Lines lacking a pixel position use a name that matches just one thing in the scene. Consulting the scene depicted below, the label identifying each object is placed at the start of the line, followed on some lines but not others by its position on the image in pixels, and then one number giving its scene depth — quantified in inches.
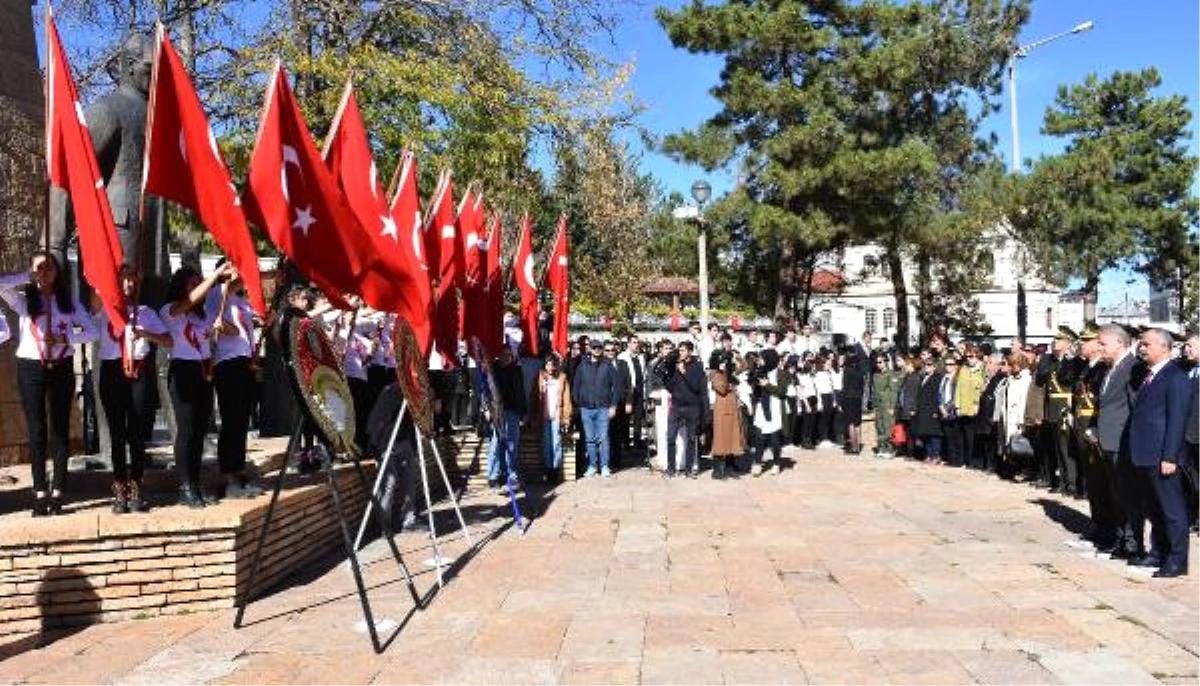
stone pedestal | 351.3
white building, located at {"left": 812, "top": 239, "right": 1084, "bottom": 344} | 2696.9
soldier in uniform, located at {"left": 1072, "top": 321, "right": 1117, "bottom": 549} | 314.5
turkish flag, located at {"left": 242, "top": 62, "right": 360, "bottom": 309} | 214.7
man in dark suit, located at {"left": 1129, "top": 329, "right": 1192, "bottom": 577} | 267.6
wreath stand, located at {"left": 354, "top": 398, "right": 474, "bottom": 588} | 269.9
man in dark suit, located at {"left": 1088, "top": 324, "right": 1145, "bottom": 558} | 289.1
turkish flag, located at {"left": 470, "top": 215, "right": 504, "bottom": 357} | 365.7
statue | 272.8
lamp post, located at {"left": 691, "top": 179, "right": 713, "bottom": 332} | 740.0
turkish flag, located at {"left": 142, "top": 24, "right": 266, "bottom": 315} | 209.2
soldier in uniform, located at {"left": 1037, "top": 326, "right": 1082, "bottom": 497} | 424.8
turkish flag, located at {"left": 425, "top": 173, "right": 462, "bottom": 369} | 328.2
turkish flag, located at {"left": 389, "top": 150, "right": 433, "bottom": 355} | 251.3
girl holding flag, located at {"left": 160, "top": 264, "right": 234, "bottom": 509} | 256.5
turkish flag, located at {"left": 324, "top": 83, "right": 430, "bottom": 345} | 240.7
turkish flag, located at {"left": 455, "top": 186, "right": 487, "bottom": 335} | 358.6
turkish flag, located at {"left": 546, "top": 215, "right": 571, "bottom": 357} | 452.8
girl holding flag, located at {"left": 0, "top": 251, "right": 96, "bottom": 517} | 250.8
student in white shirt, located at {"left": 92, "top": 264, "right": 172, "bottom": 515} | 247.1
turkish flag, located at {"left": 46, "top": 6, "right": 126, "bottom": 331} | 218.8
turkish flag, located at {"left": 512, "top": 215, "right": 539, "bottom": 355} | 433.7
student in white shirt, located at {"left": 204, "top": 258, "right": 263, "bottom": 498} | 272.2
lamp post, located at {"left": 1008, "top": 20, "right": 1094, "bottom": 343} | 1187.6
